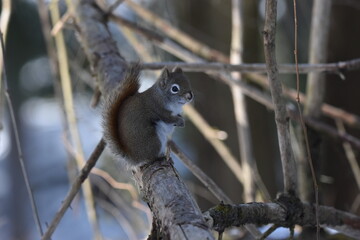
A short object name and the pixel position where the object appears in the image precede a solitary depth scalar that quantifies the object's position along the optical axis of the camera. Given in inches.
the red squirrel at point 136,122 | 241.1
